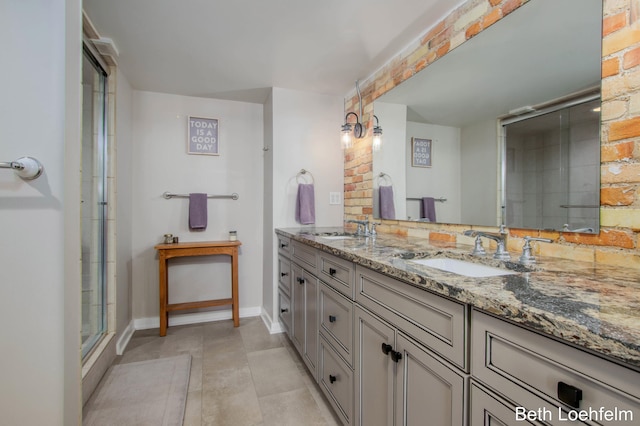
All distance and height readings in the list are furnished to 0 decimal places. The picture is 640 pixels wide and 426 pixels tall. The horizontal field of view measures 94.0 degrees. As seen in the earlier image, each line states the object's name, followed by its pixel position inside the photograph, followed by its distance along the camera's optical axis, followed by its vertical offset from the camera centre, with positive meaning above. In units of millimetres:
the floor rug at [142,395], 1556 -1082
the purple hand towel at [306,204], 2709 +62
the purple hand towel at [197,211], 2834 -5
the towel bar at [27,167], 910 +131
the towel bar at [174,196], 2850 +146
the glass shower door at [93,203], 1942 +46
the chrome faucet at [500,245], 1227 -140
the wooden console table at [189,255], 2613 -484
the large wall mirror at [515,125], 1117 +414
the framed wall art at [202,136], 2936 +739
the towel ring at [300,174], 2793 +347
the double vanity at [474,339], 521 -306
